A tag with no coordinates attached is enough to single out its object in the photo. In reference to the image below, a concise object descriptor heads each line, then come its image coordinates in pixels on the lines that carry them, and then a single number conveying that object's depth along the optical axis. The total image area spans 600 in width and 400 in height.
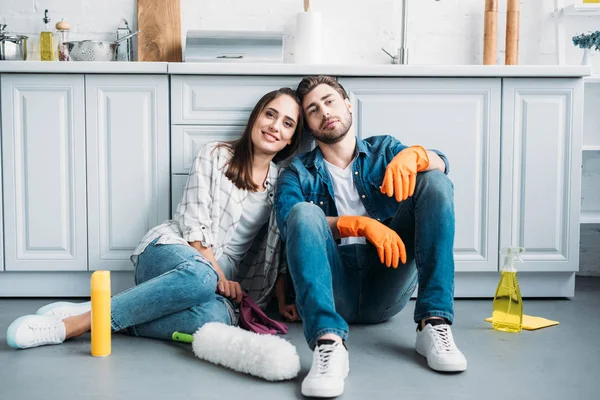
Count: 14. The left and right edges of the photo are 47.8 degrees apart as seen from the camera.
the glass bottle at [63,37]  2.87
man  1.75
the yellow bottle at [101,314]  1.82
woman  2.02
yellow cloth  2.26
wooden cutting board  3.10
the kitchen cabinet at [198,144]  2.61
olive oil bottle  2.99
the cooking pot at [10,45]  2.81
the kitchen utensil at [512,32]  3.09
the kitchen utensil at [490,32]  3.10
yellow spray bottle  2.15
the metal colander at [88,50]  2.77
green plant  3.00
